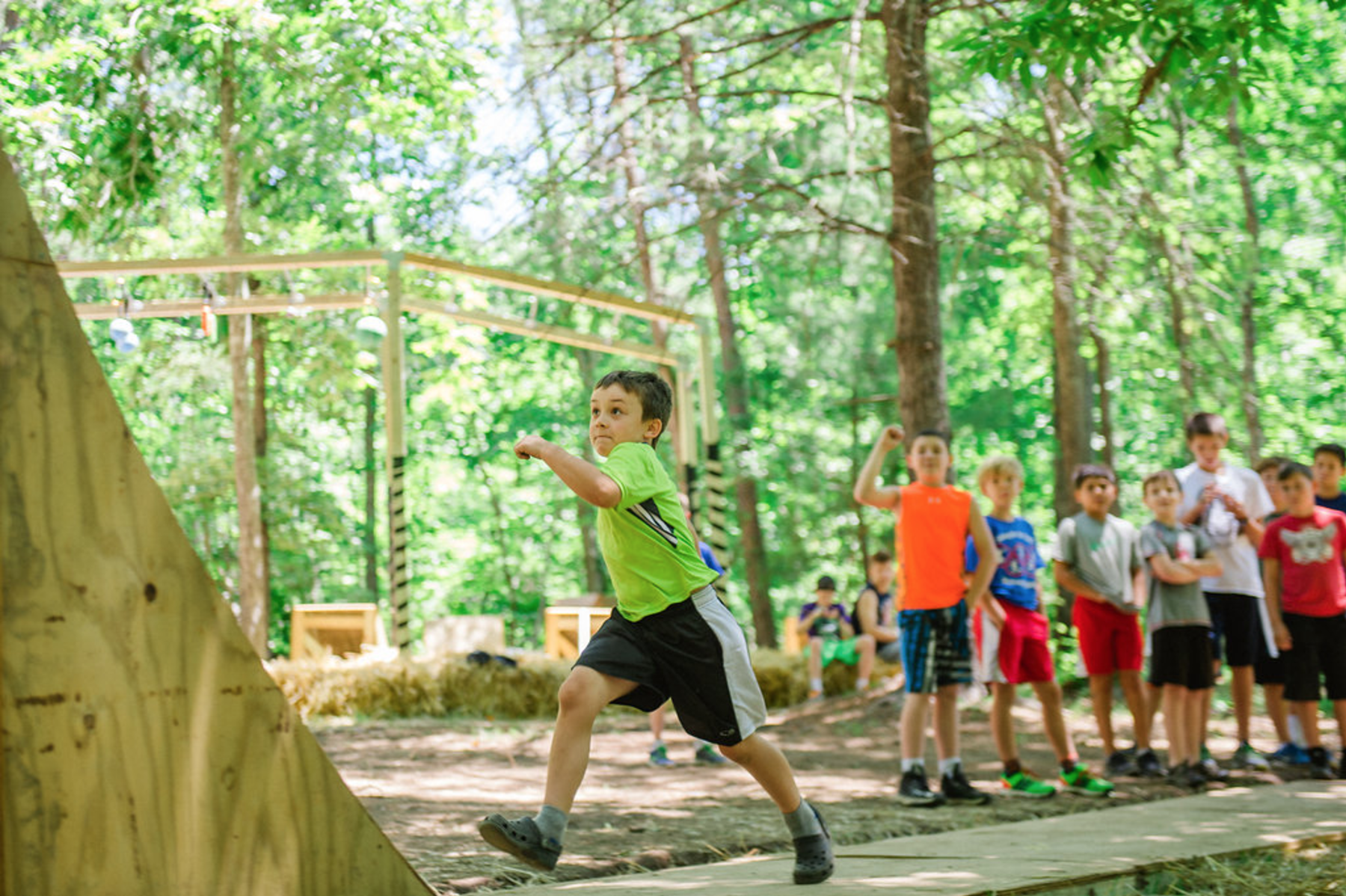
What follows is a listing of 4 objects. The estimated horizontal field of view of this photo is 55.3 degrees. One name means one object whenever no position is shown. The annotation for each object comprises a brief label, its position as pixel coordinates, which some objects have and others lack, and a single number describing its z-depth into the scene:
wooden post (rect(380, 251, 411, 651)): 11.39
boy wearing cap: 11.91
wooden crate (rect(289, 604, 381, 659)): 15.73
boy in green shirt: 3.62
